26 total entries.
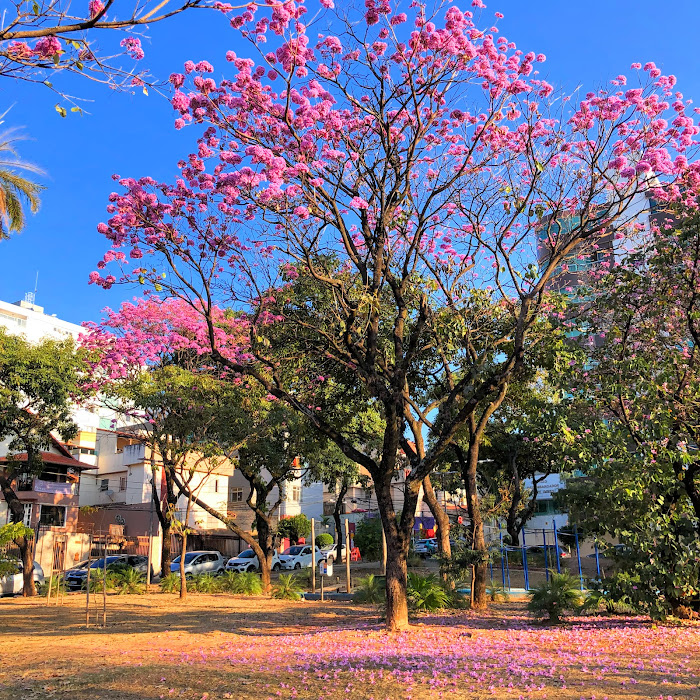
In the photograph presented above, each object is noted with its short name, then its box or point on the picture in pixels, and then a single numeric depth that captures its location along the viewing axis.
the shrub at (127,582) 19.73
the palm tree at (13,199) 12.91
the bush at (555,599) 10.64
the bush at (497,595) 15.55
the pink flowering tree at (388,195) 9.28
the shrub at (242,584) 19.55
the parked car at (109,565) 24.33
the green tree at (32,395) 22.25
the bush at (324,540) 41.39
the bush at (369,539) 36.53
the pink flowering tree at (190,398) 17.77
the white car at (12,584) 21.70
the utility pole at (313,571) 19.07
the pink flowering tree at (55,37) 4.12
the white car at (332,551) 35.61
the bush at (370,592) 15.54
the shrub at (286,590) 18.61
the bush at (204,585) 19.95
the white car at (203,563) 27.20
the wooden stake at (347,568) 18.38
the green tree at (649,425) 9.11
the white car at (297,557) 33.03
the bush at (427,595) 12.72
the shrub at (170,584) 19.97
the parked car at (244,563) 29.25
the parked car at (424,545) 35.20
